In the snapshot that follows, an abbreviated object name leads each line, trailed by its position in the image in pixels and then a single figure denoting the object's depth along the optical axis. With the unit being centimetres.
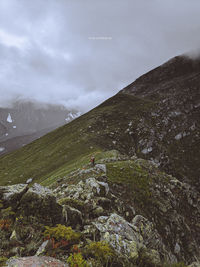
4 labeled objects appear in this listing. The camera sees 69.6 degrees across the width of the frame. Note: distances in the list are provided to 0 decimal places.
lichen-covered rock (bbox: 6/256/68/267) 432
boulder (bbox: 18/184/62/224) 635
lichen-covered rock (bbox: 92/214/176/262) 589
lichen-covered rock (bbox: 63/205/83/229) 682
